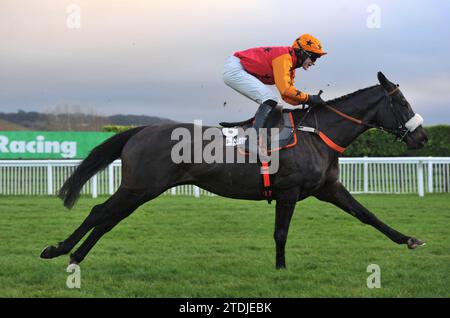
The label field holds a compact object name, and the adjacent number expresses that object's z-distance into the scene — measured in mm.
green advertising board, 16422
